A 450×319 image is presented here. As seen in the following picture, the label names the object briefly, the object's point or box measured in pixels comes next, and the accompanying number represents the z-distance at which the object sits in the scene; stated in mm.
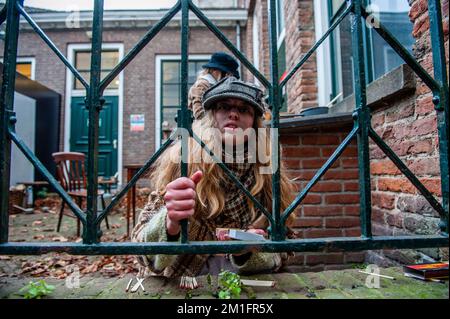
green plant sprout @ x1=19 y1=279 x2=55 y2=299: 956
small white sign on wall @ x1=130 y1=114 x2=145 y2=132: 9523
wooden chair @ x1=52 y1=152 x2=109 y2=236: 4562
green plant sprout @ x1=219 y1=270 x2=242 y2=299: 1023
